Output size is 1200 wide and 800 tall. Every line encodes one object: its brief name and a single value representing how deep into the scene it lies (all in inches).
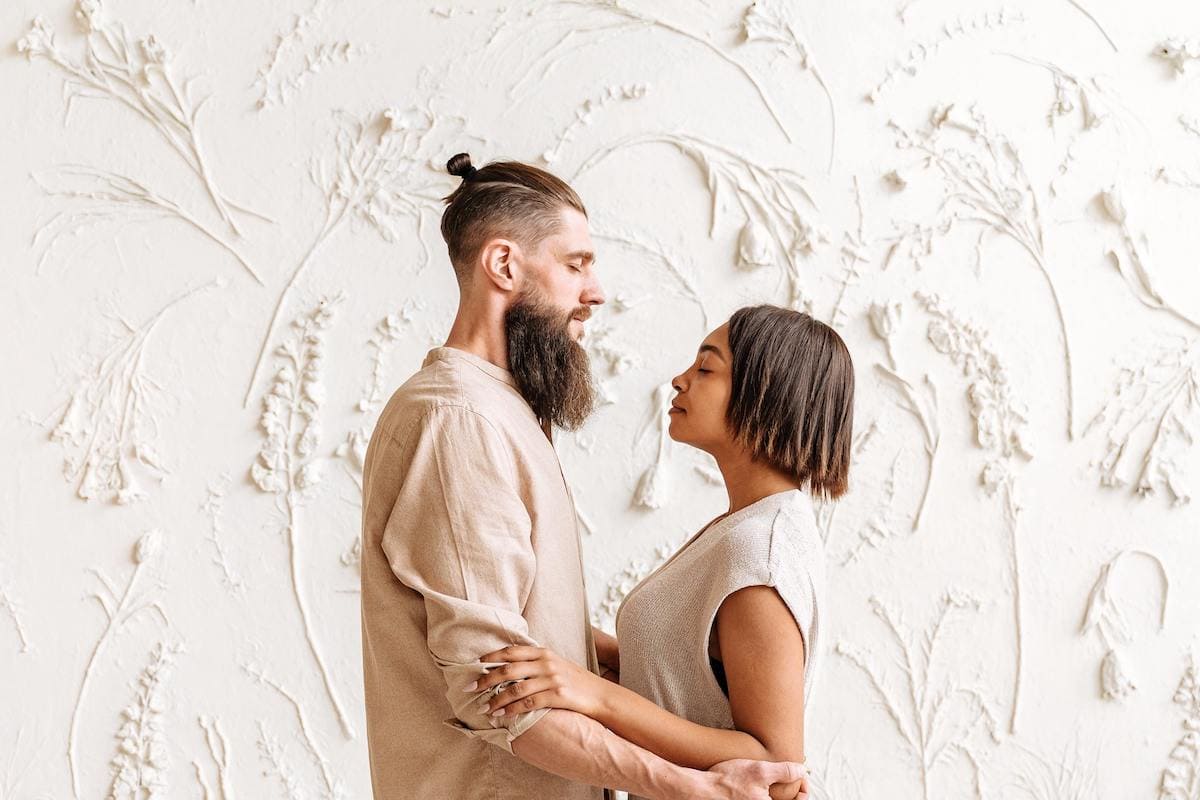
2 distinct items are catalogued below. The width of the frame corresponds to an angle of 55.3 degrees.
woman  53.4
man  52.5
